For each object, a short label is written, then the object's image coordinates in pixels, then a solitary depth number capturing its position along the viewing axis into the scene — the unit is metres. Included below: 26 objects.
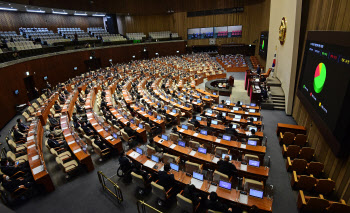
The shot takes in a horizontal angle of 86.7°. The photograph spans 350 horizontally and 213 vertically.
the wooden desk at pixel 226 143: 7.65
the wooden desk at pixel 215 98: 15.30
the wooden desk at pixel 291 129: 9.41
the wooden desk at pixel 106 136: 8.98
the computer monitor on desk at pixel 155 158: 7.31
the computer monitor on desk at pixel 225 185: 5.78
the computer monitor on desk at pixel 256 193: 5.38
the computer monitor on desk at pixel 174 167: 6.75
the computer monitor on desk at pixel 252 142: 7.97
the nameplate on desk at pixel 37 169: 7.01
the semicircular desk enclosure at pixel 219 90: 17.19
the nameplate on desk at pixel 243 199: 5.35
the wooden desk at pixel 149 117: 11.02
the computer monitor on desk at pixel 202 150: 7.70
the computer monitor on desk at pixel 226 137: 8.51
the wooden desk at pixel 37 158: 6.82
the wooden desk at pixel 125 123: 9.96
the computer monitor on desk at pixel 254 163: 6.67
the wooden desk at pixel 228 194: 5.20
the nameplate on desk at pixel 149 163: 7.16
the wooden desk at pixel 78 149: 7.87
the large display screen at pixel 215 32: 36.16
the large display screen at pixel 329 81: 5.43
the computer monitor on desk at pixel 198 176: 6.26
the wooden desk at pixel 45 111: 12.25
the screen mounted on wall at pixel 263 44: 23.62
